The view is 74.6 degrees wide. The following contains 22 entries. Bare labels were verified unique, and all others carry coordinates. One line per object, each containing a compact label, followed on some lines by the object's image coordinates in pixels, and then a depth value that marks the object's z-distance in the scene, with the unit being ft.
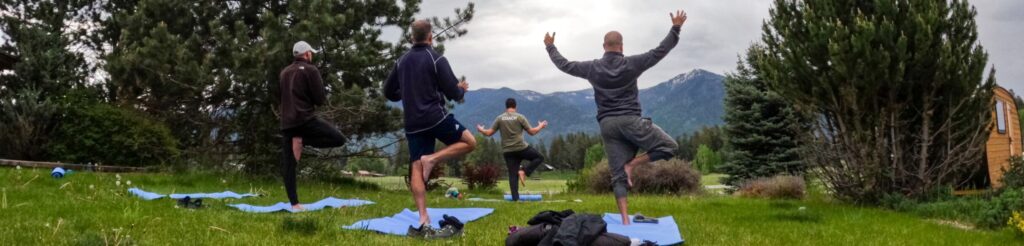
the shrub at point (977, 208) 21.97
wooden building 42.16
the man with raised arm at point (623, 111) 20.70
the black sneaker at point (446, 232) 16.07
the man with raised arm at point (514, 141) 35.55
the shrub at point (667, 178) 50.83
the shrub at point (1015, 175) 29.78
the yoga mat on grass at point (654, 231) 16.88
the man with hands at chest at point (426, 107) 18.06
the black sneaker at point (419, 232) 16.42
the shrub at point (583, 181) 57.00
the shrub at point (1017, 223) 18.16
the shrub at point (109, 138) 45.62
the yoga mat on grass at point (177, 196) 24.53
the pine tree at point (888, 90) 28.37
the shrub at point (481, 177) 65.98
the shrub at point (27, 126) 45.47
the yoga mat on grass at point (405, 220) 17.81
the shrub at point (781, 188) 42.42
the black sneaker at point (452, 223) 16.75
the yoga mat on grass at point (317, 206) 22.89
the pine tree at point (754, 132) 68.85
